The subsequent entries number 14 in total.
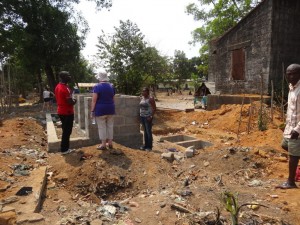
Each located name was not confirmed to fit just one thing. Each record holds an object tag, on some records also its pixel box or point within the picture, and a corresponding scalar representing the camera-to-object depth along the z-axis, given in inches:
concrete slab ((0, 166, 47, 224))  117.3
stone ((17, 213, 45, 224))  115.6
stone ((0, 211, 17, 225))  109.7
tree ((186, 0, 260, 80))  979.3
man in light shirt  149.9
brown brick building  512.7
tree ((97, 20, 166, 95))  666.2
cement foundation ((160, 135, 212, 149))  360.2
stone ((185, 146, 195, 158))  249.3
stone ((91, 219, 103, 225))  123.4
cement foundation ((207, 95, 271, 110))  511.2
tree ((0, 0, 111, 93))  704.4
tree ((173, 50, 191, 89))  2090.3
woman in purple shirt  212.8
